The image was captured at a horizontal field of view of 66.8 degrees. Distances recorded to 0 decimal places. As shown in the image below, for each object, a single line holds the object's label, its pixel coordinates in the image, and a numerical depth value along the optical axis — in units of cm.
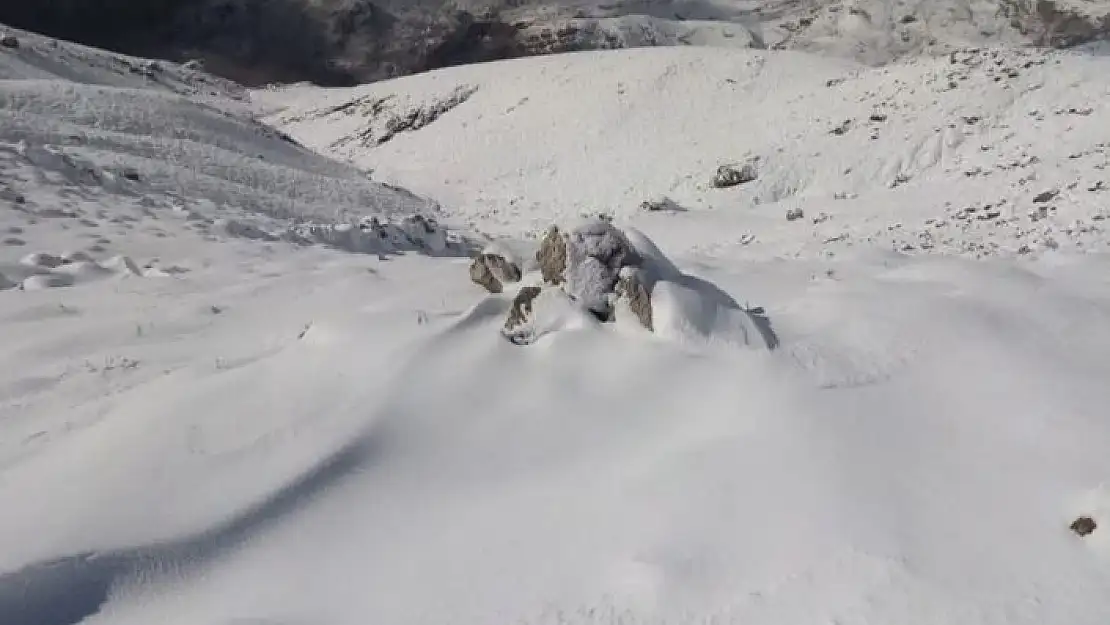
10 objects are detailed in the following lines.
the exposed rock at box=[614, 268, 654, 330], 627
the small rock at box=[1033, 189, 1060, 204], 1538
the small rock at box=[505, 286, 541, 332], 643
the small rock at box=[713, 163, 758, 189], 2231
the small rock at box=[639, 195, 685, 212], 2133
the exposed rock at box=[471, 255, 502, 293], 783
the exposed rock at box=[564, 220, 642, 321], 650
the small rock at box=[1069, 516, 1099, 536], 438
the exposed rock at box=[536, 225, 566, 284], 693
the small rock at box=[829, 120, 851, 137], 2299
